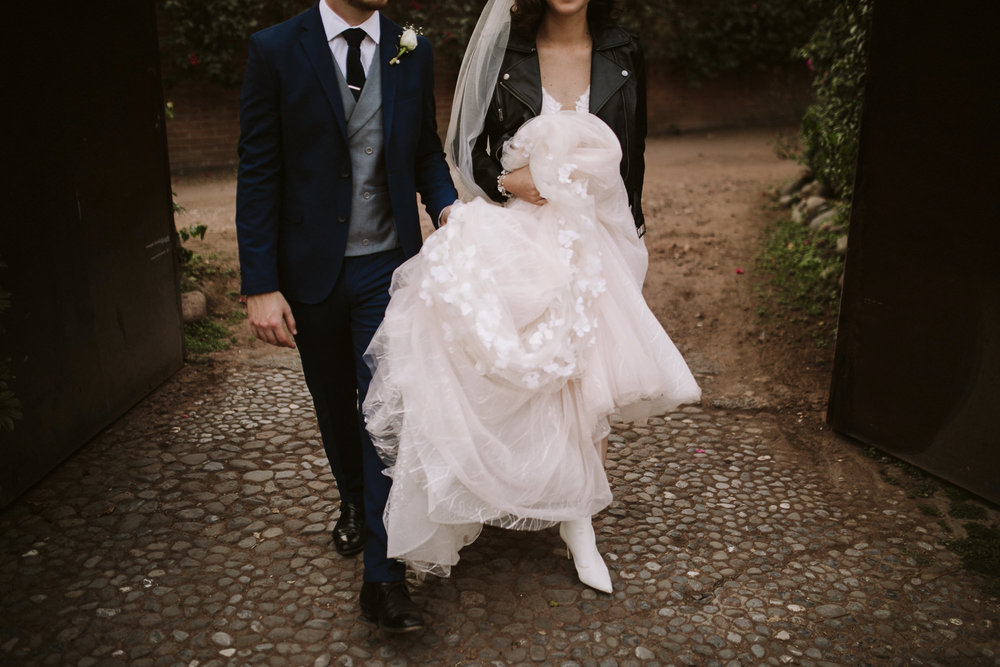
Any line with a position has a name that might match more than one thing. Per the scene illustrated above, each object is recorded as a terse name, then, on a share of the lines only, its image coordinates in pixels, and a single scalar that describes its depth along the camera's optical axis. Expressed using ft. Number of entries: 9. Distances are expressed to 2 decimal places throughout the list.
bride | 8.91
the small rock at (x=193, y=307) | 19.29
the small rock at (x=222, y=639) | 9.21
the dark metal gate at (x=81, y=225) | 11.91
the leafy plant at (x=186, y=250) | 21.29
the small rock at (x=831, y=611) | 9.83
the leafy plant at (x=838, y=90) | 19.19
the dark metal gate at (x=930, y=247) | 11.53
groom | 9.05
